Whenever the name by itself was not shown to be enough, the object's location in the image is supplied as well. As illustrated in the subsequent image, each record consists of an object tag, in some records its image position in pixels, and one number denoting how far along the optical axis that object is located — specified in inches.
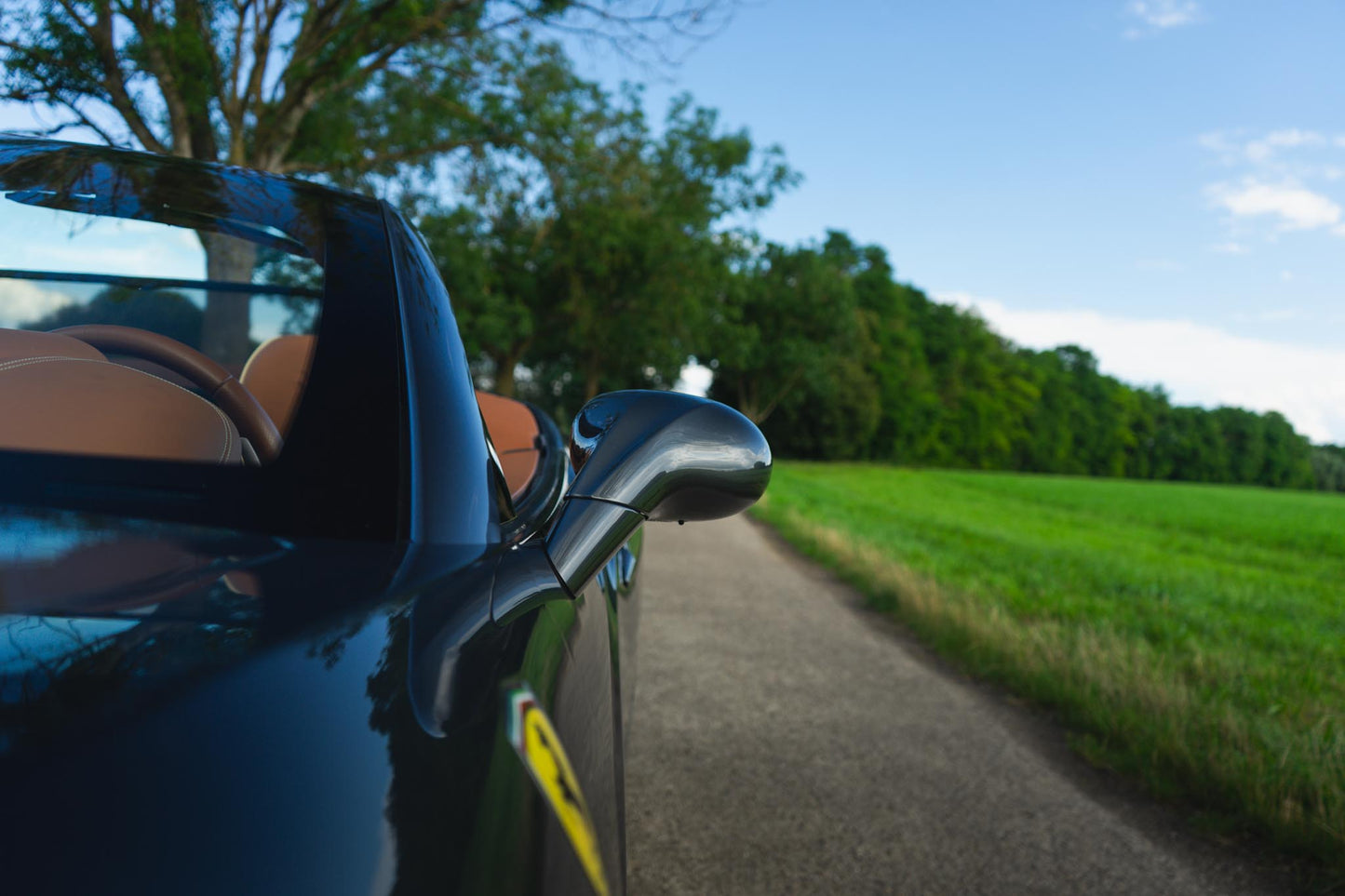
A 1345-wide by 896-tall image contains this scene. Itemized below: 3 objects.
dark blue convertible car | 28.2
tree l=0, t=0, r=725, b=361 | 337.1
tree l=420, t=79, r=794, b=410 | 814.5
